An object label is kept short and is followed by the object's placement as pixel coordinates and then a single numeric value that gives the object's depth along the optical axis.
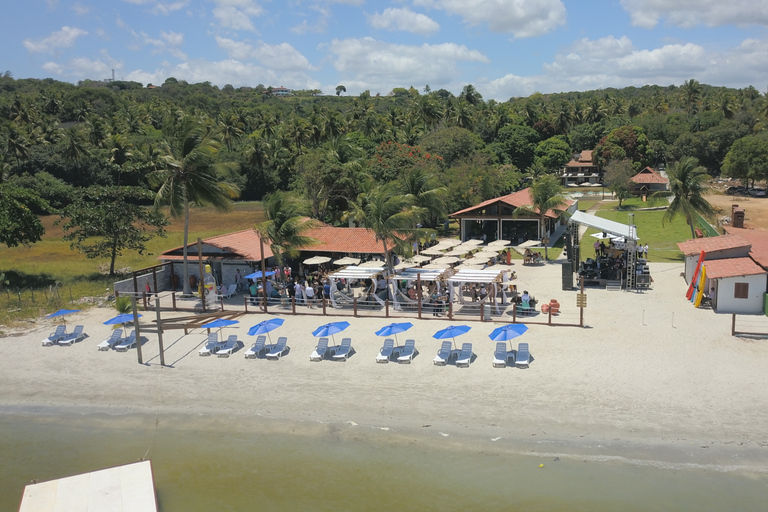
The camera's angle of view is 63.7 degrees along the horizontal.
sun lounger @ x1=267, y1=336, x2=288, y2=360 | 21.22
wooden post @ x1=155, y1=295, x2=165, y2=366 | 20.65
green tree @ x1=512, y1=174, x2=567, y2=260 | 37.00
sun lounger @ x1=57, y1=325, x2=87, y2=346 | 23.64
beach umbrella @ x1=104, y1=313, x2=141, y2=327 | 23.41
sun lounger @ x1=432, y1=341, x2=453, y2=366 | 19.84
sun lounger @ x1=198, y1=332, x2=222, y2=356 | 21.98
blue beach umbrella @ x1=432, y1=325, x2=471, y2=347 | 20.02
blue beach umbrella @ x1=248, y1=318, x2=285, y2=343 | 21.37
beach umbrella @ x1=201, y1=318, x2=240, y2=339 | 23.22
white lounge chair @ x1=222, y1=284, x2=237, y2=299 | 29.86
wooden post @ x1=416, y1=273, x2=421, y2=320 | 24.92
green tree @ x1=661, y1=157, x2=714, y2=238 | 37.41
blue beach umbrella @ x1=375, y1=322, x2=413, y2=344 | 20.44
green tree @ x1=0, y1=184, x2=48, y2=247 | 32.00
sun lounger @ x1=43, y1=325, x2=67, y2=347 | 23.63
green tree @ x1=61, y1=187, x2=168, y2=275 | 33.47
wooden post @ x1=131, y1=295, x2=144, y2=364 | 20.81
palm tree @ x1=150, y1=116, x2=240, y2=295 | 28.59
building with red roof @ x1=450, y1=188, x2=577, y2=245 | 42.16
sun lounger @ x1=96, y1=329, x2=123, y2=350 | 22.94
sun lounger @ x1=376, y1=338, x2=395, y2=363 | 20.31
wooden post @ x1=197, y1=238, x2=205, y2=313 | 26.76
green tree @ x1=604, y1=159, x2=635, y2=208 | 60.59
